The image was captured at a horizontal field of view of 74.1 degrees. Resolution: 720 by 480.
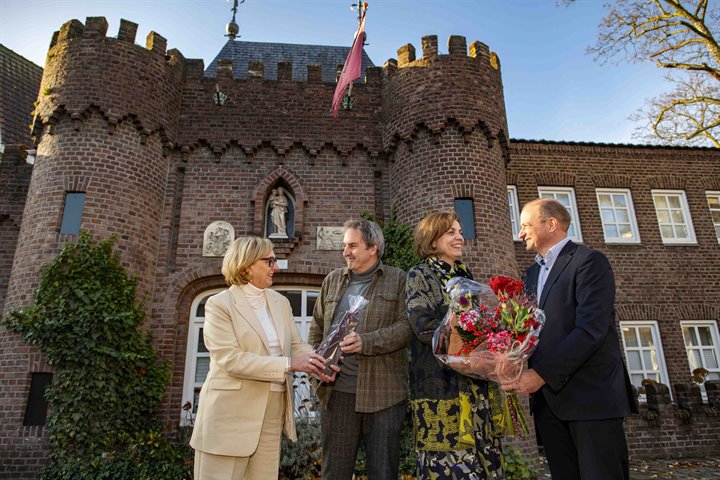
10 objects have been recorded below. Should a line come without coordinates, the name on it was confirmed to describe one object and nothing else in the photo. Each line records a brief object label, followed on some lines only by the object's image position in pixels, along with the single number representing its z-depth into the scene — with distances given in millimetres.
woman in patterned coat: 2635
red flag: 8781
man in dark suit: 2580
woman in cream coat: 2750
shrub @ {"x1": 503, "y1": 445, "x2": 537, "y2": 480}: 6926
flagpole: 12734
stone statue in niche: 9134
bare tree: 11711
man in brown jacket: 2998
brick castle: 8391
